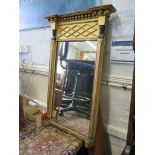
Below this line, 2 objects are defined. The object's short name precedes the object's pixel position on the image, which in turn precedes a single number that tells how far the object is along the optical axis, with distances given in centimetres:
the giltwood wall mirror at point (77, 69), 113
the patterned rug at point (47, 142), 110
